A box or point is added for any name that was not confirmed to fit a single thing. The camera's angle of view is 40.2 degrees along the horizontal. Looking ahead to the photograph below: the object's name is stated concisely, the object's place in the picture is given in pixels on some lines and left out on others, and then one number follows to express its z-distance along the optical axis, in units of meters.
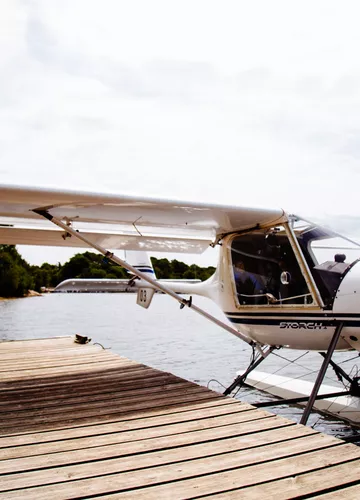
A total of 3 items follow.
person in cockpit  5.57
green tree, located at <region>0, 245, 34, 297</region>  54.61
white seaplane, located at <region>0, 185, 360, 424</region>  4.75
